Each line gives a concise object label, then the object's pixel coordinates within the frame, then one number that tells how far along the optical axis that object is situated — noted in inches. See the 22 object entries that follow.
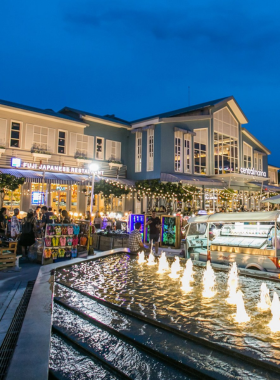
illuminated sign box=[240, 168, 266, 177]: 1094.4
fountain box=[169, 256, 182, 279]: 317.7
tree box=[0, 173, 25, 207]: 657.6
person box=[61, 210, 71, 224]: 518.8
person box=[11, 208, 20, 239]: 482.0
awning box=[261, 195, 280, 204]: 594.7
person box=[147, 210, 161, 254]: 510.0
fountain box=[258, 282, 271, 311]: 219.6
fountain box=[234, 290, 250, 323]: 194.5
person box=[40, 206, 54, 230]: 503.5
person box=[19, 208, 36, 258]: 434.9
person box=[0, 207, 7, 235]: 482.3
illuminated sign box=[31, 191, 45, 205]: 770.2
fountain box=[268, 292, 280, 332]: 181.8
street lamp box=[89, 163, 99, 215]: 528.7
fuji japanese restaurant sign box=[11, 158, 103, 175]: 806.1
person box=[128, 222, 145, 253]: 423.8
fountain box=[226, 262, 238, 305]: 234.3
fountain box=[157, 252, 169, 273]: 344.4
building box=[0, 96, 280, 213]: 859.4
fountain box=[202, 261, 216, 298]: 253.9
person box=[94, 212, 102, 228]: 740.2
